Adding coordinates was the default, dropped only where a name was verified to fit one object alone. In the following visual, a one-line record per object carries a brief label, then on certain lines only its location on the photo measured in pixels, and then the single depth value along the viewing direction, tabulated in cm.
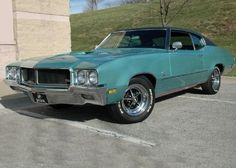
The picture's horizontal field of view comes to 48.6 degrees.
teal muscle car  361
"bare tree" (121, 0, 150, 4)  3914
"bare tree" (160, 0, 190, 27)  1032
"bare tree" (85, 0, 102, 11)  5794
